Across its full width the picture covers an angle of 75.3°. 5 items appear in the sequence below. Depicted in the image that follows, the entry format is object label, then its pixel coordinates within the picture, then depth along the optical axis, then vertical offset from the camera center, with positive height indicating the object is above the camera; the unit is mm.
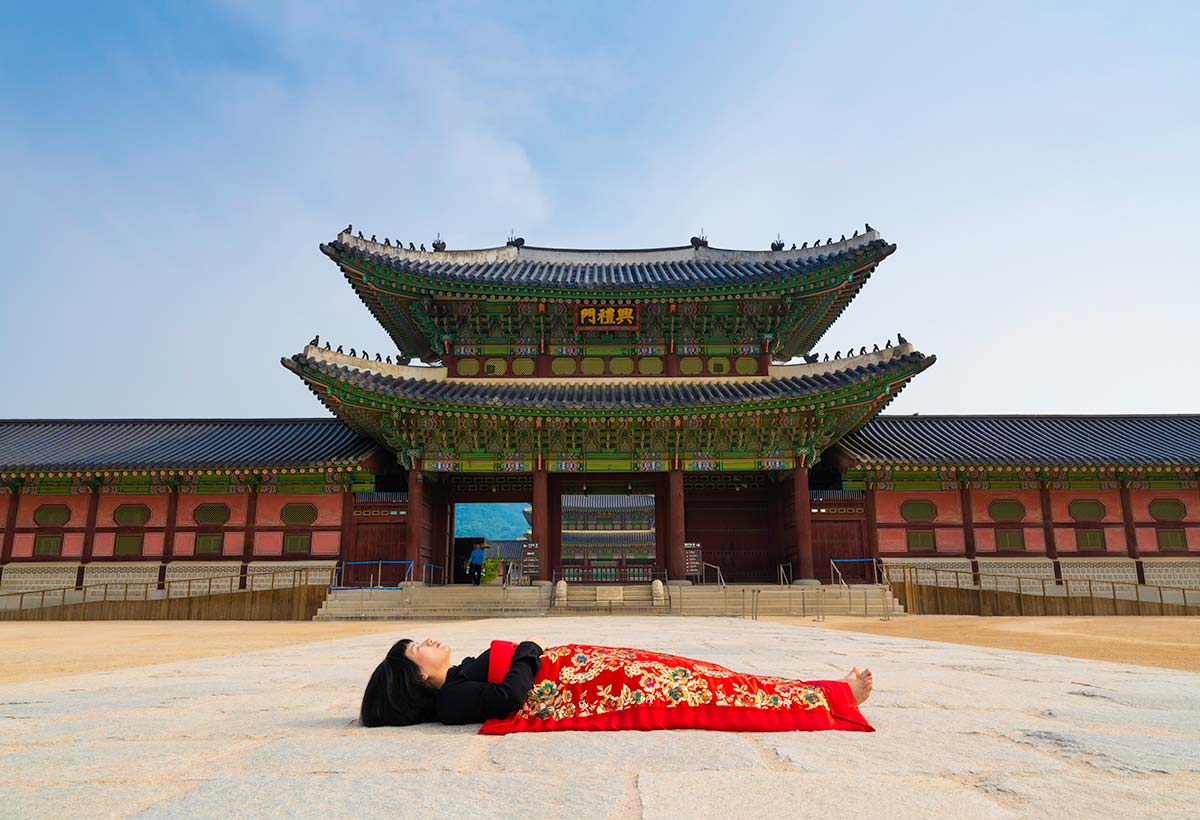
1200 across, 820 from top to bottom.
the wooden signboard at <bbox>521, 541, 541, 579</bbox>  18719 -195
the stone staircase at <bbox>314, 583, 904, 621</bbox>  16594 -1008
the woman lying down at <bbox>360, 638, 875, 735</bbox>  3469 -633
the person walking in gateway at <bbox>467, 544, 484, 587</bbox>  25922 -595
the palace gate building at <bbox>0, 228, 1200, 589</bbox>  19016 +2332
